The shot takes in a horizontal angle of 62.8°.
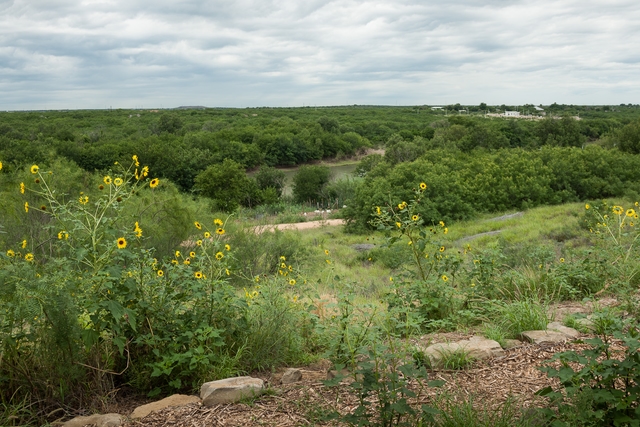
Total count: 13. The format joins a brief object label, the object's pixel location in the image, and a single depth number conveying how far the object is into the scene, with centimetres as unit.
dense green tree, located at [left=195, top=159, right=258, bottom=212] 3353
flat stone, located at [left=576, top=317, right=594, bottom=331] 400
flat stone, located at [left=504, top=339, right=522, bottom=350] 388
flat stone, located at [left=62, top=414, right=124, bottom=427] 282
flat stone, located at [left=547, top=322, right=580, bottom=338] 400
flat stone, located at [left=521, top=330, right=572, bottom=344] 388
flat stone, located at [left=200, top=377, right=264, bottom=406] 303
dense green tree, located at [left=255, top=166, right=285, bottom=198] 4232
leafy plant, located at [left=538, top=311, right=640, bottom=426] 226
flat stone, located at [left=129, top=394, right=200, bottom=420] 294
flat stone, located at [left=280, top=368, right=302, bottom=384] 337
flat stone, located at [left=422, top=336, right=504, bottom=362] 352
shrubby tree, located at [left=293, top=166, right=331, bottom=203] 3984
